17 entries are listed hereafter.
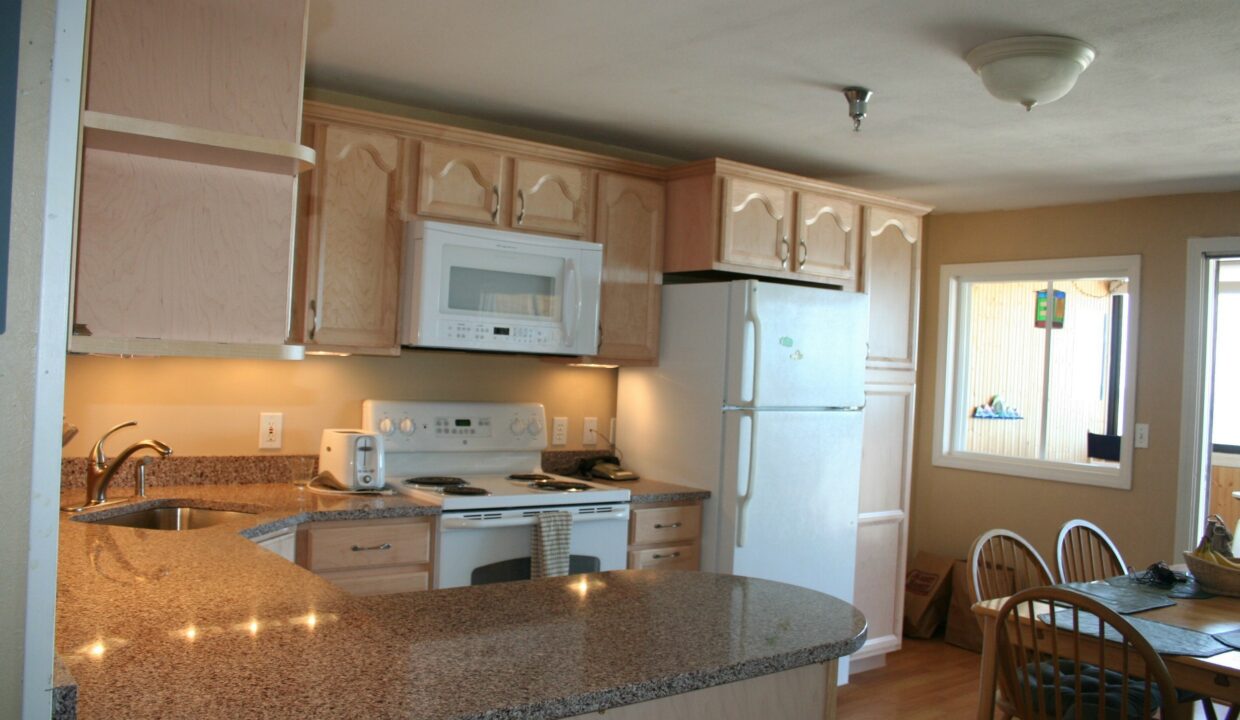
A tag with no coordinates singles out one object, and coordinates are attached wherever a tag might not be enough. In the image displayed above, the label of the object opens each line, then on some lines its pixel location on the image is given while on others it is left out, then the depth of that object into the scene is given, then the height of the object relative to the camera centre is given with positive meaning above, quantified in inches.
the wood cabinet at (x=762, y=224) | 149.2 +23.3
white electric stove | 123.5 -17.9
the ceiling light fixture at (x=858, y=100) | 122.1 +34.7
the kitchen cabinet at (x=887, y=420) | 169.9 -7.8
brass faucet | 107.9 -15.0
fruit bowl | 112.0 -21.4
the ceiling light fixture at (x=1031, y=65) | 101.4 +33.9
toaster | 126.4 -14.4
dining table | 85.6 -24.2
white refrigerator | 144.6 -8.0
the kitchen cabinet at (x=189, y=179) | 60.8 +10.7
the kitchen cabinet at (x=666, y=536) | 140.9 -25.2
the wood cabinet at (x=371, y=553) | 112.4 -24.1
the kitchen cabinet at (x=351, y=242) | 123.2 +13.9
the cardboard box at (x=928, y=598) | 194.7 -44.1
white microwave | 128.7 +9.2
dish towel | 126.5 -24.4
